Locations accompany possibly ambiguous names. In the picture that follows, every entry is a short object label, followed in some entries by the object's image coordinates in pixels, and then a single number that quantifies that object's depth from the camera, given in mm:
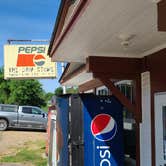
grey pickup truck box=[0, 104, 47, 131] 17526
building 2922
